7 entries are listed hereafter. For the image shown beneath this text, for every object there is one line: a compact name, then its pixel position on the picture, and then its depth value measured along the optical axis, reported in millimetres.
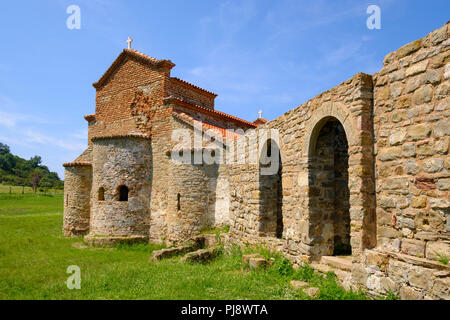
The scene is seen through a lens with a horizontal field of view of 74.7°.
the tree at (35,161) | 71962
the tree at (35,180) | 42344
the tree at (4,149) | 71688
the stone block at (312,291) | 4193
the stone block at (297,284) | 4559
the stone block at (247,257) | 6304
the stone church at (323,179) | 3326
